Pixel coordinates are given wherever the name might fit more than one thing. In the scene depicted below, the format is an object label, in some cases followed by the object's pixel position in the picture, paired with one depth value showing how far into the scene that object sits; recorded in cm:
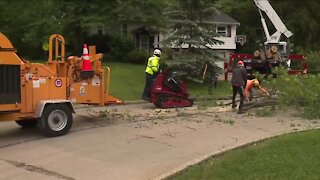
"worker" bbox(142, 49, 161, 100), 1719
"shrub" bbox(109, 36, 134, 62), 4081
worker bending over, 1759
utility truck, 2988
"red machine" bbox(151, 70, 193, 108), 1669
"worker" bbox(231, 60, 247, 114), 1628
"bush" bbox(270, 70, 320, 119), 1458
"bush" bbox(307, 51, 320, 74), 3068
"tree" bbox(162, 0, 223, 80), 2448
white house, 4869
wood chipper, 1120
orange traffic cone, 1307
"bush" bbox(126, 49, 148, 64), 3870
